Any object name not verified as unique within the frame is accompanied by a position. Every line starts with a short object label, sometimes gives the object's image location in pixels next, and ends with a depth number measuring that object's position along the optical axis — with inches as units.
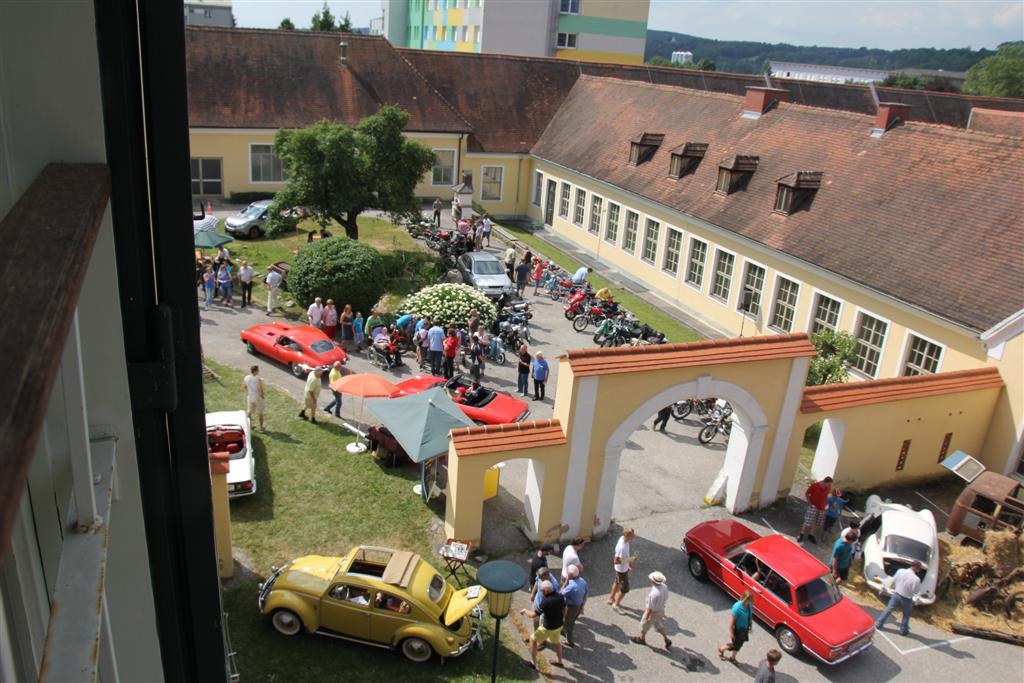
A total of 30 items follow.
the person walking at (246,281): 959.6
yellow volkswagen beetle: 457.7
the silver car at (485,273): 1042.7
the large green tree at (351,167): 1057.5
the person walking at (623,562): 520.4
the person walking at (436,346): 813.9
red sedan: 491.8
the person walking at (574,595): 486.9
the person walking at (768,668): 428.5
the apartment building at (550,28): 2588.6
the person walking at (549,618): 464.1
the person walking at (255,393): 666.2
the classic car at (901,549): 563.2
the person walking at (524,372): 803.4
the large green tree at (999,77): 3422.7
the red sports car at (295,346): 802.2
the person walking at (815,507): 614.2
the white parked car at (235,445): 589.3
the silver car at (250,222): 1221.1
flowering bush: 882.1
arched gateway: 554.3
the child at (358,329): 874.8
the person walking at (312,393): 698.8
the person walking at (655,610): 483.8
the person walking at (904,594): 520.7
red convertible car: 714.2
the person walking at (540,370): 799.1
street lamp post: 399.5
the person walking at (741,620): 475.2
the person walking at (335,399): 718.5
